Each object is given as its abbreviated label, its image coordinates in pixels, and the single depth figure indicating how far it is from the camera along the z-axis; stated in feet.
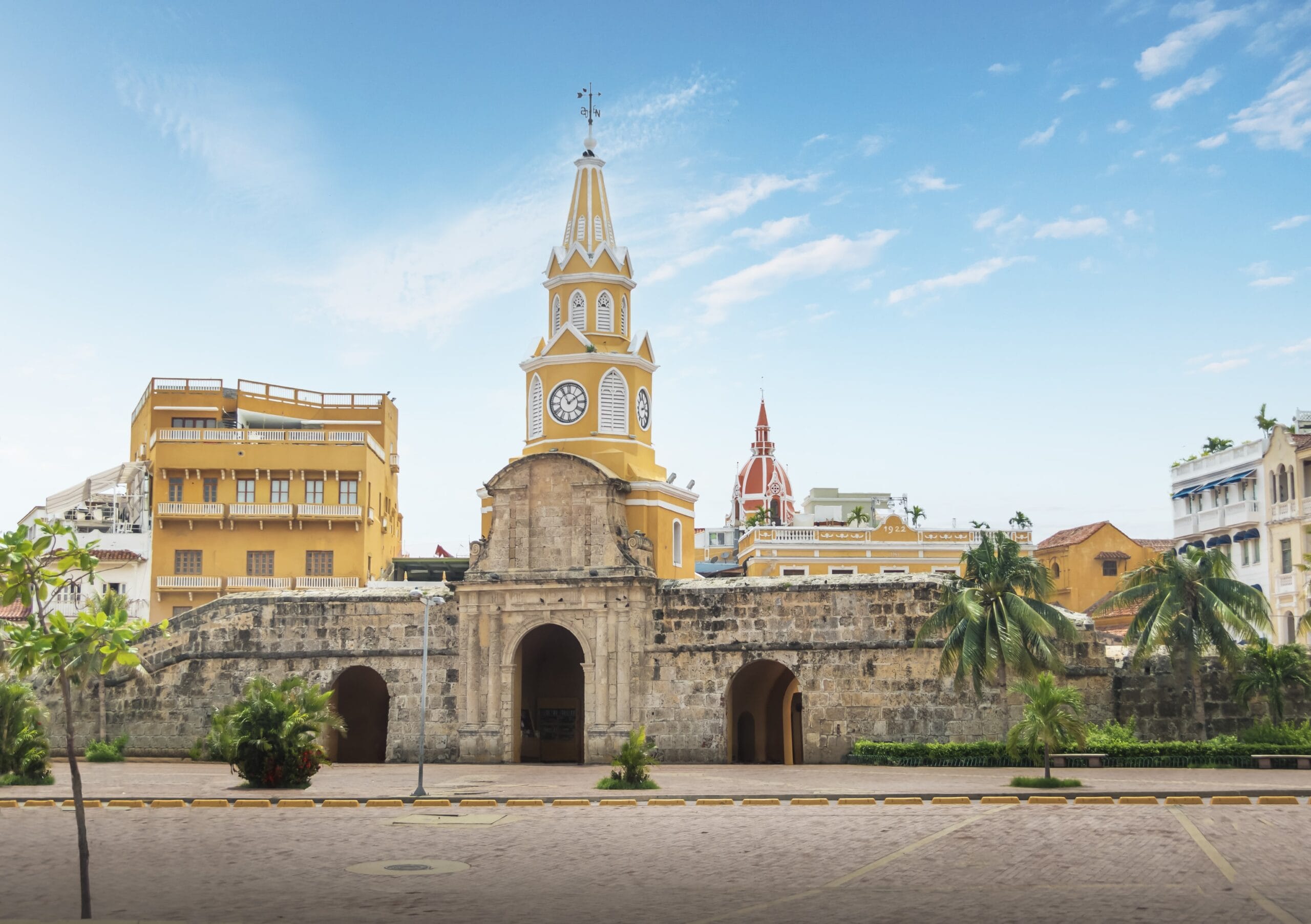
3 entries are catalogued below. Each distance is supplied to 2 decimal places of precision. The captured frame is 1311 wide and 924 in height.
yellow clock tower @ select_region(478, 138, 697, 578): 136.98
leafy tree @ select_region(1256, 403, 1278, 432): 174.40
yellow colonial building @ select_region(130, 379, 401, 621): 186.09
